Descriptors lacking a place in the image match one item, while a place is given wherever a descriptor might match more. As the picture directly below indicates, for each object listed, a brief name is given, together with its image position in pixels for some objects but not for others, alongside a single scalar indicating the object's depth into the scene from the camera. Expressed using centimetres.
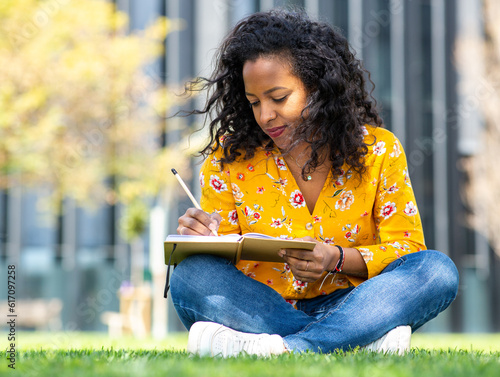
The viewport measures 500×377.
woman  231
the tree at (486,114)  1184
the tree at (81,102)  856
